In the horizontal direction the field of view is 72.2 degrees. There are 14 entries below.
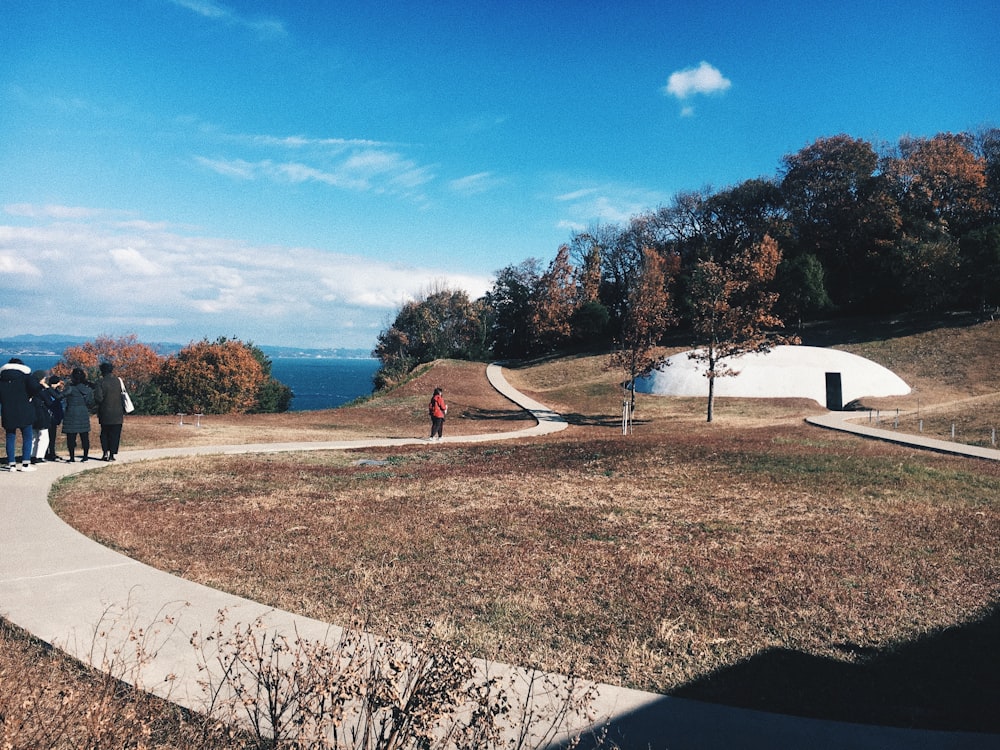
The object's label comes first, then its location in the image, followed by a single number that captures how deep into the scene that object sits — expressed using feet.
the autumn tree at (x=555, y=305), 223.30
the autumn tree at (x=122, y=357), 255.50
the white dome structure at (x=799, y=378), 118.83
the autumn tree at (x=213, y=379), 195.52
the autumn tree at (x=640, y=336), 111.24
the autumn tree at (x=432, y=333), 224.74
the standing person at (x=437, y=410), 73.51
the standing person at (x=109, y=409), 45.42
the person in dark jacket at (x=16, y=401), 38.91
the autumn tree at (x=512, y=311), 239.91
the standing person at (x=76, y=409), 45.24
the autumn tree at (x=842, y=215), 186.91
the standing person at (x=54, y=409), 44.98
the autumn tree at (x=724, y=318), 102.17
